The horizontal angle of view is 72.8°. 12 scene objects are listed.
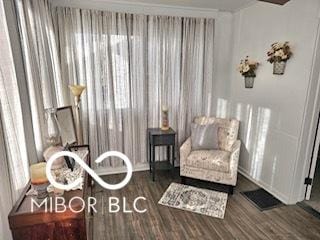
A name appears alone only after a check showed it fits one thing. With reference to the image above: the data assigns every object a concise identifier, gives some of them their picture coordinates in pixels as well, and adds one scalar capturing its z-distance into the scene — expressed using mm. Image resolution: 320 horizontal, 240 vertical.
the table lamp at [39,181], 1453
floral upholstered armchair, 2826
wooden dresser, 1293
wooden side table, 3148
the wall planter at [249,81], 3193
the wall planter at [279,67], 2621
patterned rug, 2582
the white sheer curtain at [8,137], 1306
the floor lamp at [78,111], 2504
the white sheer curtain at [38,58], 1800
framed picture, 2230
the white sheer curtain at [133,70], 2896
